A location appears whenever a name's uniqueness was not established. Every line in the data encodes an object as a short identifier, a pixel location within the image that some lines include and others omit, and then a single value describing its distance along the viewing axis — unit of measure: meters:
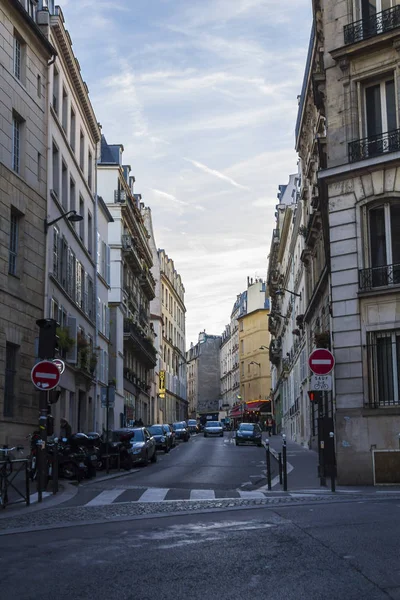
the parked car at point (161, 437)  40.62
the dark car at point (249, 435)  47.97
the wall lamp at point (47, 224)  27.86
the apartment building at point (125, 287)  52.22
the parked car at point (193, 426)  86.81
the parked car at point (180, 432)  59.22
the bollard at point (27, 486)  15.12
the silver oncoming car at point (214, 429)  69.56
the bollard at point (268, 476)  18.45
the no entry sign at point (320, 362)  17.64
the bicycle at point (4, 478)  14.52
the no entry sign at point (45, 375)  17.06
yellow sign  84.01
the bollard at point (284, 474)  17.98
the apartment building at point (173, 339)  92.81
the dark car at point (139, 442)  29.07
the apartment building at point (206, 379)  158.88
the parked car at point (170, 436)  43.16
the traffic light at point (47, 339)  18.00
